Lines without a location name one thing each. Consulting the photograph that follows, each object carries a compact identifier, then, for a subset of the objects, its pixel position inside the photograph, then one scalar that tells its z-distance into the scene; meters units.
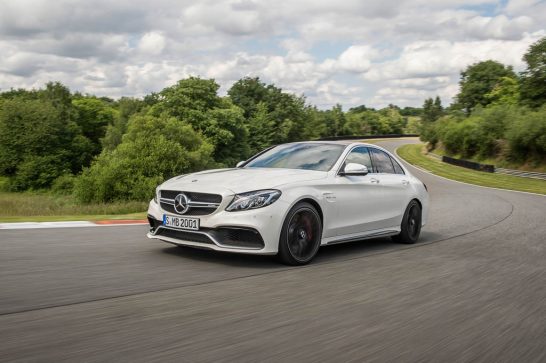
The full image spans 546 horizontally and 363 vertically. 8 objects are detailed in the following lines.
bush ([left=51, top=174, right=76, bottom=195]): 65.81
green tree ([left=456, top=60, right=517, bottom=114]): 94.44
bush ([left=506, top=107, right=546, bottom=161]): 43.81
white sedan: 5.89
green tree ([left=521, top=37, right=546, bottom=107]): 60.19
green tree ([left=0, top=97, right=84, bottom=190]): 68.94
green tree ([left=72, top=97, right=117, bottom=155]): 91.88
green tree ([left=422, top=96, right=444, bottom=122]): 135.00
